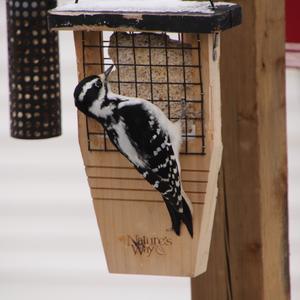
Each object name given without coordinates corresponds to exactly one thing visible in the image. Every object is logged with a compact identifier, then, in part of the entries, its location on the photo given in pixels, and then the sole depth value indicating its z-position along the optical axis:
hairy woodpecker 4.39
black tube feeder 6.35
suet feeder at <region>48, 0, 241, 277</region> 4.41
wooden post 4.86
